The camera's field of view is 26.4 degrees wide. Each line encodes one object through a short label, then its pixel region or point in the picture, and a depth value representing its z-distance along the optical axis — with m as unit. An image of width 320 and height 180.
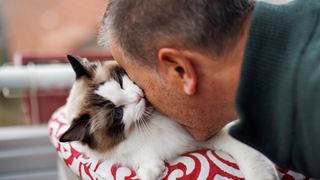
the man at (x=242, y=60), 0.71
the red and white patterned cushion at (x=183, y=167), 0.86
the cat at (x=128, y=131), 0.86
